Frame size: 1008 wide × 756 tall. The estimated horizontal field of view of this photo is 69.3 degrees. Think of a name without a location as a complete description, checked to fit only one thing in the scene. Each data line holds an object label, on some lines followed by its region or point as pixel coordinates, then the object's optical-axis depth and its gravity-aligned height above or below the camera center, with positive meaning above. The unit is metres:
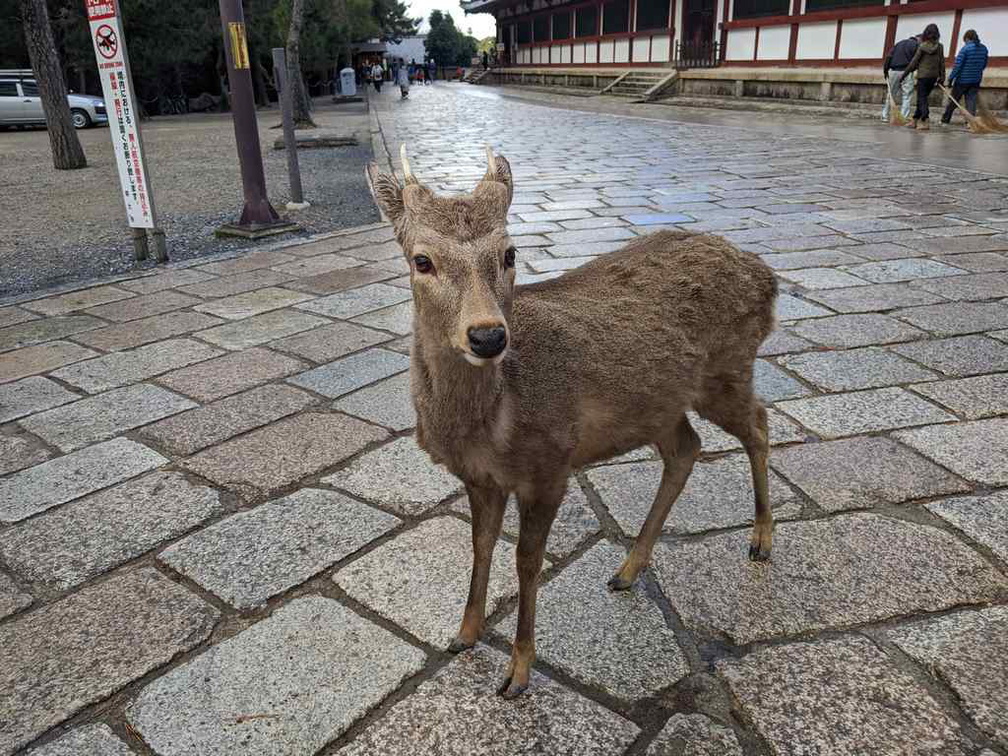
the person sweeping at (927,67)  14.22 +0.37
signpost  6.04 -0.11
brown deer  1.84 -0.72
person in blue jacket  14.18 +0.27
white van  21.19 +0.15
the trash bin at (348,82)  37.97 +0.92
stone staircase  27.52 +0.38
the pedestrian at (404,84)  38.34 +0.80
